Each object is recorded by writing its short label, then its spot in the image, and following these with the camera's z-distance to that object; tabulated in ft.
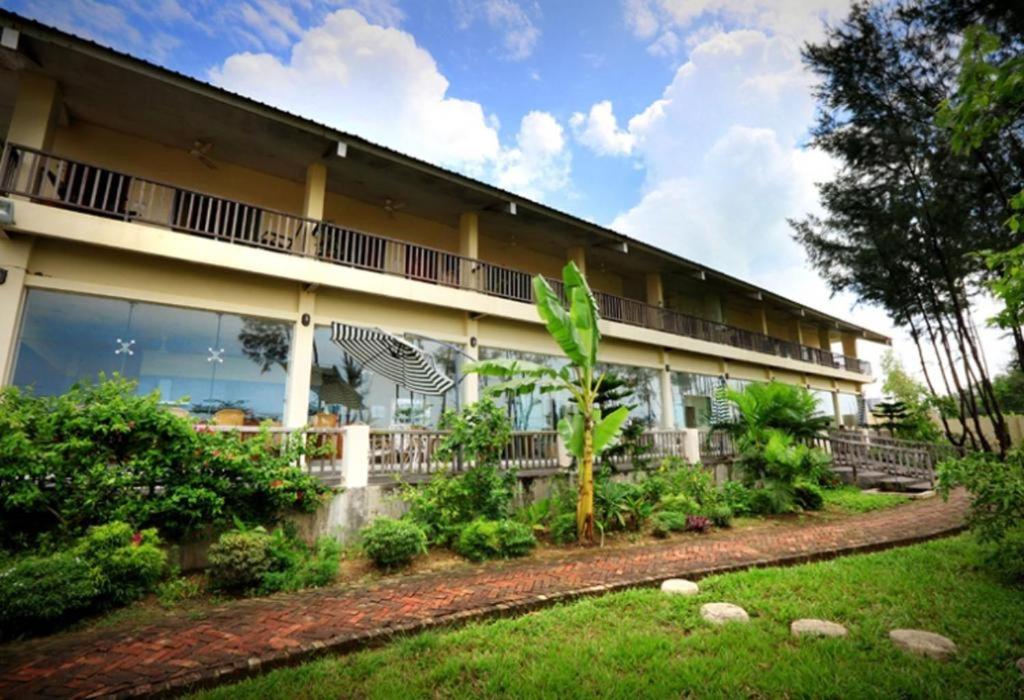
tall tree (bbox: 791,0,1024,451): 30.48
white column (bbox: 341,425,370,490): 24.18
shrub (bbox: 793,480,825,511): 33.62
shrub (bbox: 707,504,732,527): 29.17
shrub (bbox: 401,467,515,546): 23.61
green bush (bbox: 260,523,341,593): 18.11
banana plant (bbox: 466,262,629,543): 24.82
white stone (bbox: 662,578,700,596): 16.81
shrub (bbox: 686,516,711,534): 28.07
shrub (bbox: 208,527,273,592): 17.47
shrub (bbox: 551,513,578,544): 25.23
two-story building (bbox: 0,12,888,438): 24.99
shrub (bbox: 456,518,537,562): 22.48
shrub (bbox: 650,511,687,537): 27.14
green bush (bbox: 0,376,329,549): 16.85
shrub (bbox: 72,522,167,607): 15.79
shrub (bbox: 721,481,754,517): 32.65
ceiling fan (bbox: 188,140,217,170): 32.36
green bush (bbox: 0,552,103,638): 13.51
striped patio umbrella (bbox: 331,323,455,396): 29.27
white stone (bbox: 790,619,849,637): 12.96
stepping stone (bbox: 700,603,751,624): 14.14
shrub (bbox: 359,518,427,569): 20.44
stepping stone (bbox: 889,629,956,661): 11.61
